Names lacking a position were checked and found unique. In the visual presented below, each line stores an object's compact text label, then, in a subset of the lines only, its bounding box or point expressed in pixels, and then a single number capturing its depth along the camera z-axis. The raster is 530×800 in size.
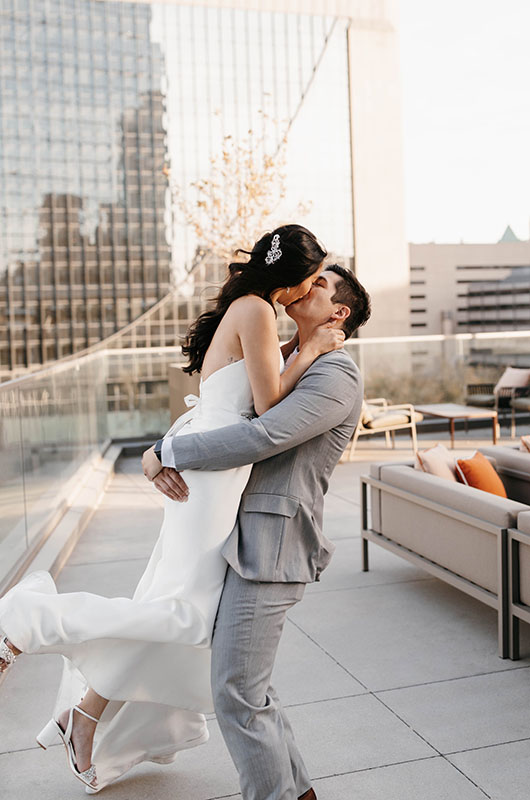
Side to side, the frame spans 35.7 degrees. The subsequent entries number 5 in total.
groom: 1.92
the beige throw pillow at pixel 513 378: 9.91
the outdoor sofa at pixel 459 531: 3.16
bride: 1.97
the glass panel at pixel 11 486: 4.01
